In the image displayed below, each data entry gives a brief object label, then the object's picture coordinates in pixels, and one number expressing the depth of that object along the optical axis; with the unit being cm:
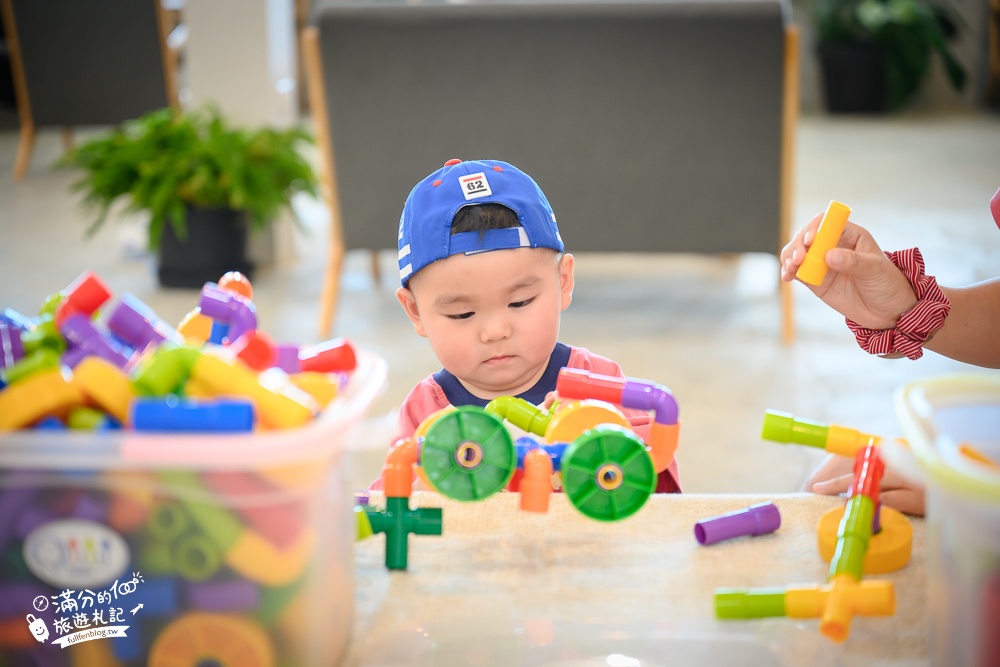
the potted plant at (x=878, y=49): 630
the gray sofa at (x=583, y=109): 279
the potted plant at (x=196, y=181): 328
